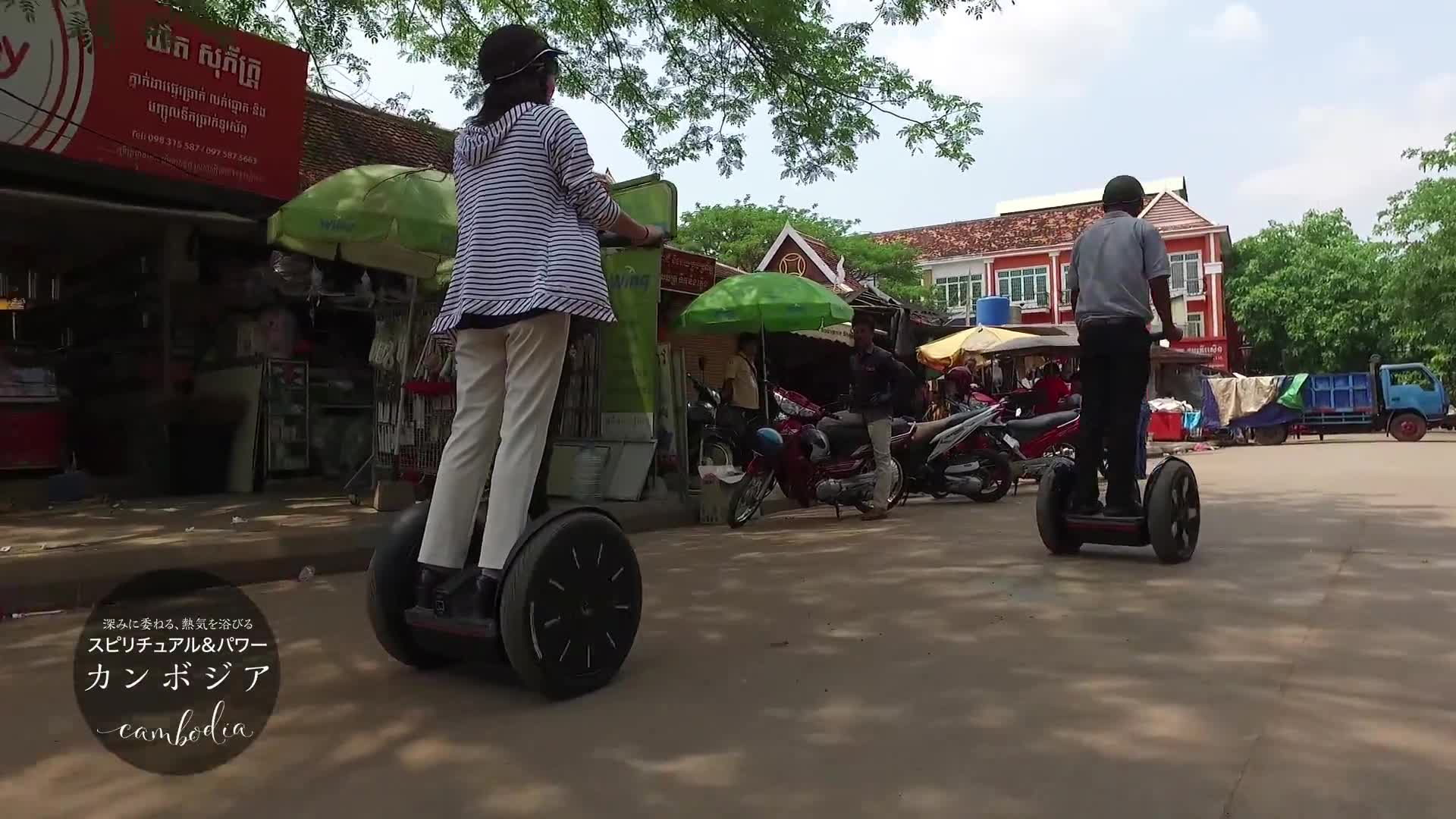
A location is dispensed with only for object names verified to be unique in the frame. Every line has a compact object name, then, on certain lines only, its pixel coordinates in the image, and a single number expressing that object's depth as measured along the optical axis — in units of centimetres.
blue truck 2125
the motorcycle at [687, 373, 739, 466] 973
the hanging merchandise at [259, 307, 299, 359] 905
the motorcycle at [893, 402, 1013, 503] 880
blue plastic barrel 2262
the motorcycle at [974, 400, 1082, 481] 945
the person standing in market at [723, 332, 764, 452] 1053
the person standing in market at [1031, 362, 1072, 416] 1107
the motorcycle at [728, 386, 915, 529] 784
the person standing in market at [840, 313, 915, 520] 775
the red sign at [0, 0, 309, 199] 756
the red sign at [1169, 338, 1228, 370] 3969
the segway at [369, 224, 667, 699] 272
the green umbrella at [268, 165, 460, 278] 659
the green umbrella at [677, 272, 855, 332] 888
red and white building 4059
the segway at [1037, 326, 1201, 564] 479
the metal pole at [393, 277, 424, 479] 807
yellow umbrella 1512
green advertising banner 817
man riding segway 489
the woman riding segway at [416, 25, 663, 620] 287
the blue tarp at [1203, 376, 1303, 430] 2200
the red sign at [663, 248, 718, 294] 1024
